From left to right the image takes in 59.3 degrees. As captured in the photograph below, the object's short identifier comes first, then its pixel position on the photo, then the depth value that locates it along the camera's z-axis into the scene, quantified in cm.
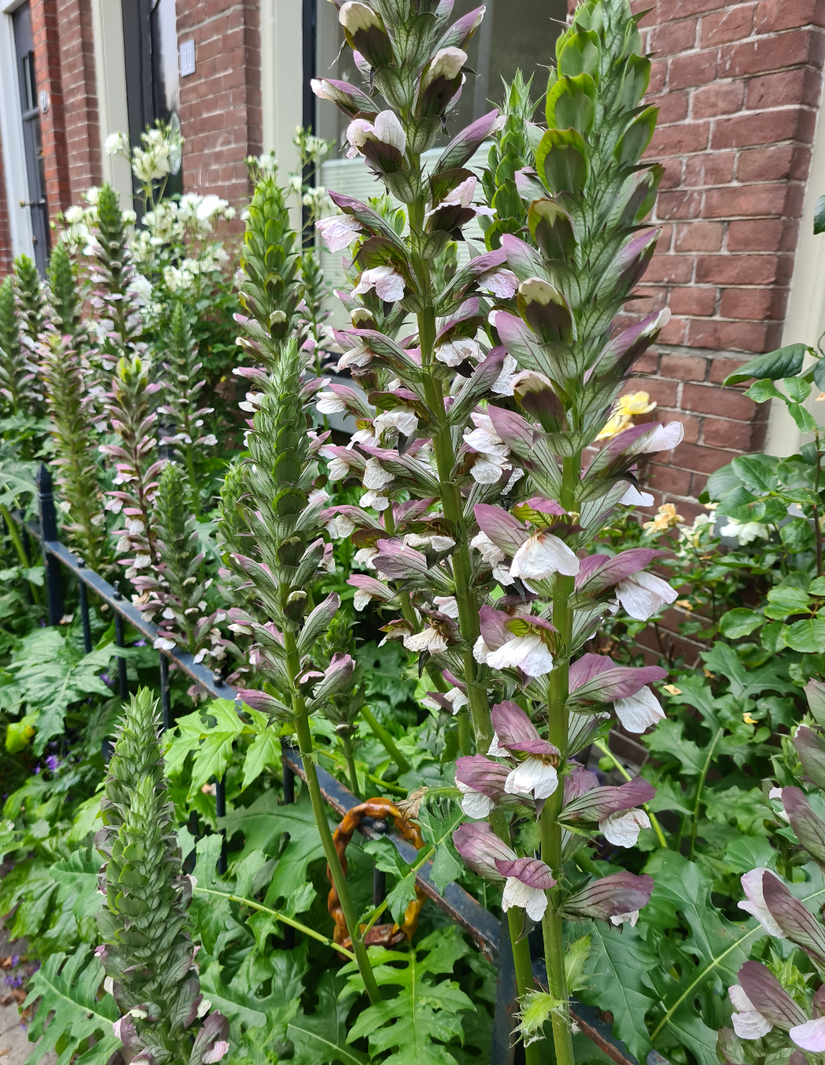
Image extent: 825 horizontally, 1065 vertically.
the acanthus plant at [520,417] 56
